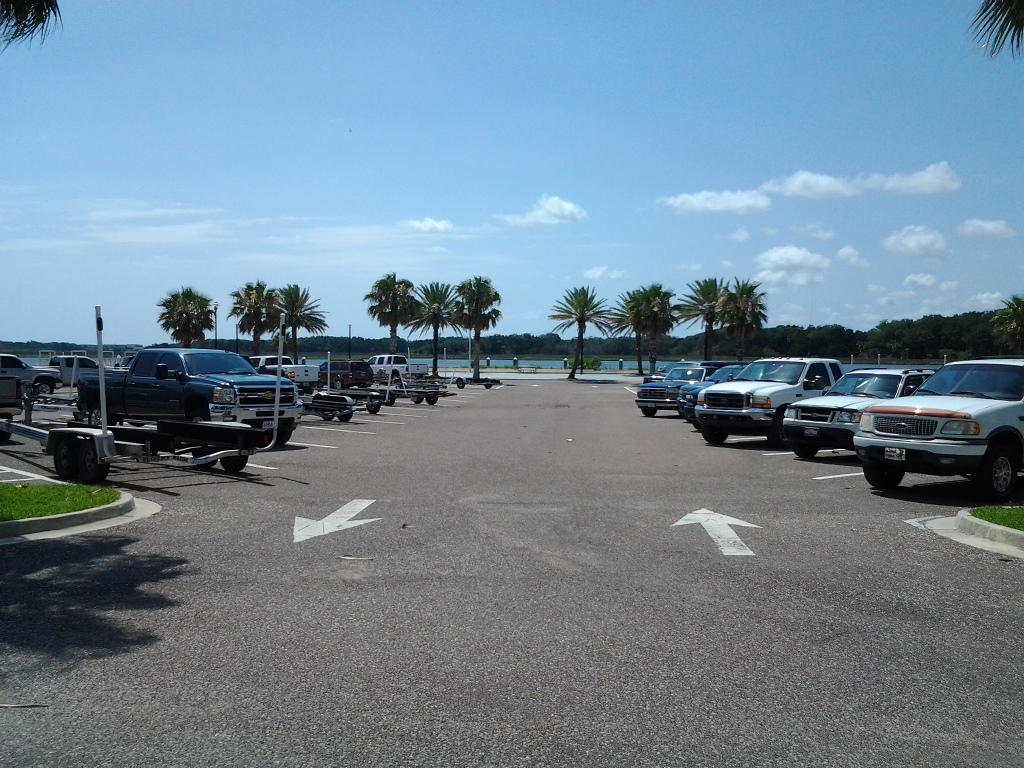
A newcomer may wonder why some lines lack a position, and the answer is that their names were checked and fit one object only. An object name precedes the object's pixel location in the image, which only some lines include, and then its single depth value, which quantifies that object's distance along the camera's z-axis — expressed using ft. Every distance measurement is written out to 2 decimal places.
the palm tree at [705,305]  256.73
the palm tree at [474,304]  266.36
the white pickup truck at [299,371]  124.77
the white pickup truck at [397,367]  166.81
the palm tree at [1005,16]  35.86
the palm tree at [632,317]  283.59
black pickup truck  61.00
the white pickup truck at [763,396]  68.03
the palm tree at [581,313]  294.66
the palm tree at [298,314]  249.75
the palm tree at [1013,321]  161.17
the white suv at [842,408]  57.31
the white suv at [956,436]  42.45
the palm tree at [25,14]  35.22
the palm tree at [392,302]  251.19
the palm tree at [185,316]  230.48
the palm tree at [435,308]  259.80
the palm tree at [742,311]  246.68
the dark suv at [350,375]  148.66
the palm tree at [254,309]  230.89
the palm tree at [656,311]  279.49
